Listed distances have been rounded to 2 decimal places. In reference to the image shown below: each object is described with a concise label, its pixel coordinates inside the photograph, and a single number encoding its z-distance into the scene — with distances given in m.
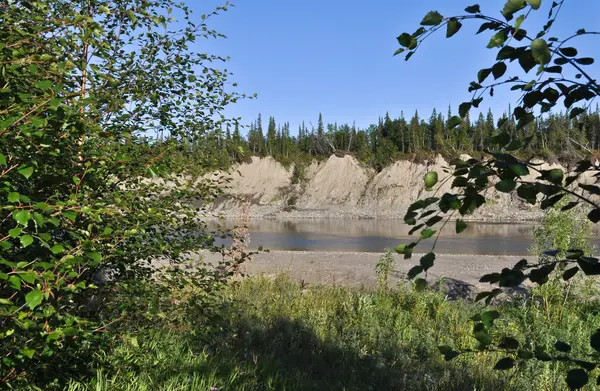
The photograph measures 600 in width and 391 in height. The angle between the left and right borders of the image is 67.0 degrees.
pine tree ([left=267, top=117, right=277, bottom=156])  91.94
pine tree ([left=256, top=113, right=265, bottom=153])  94.28
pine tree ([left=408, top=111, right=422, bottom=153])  85.94
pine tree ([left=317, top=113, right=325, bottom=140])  99.88
